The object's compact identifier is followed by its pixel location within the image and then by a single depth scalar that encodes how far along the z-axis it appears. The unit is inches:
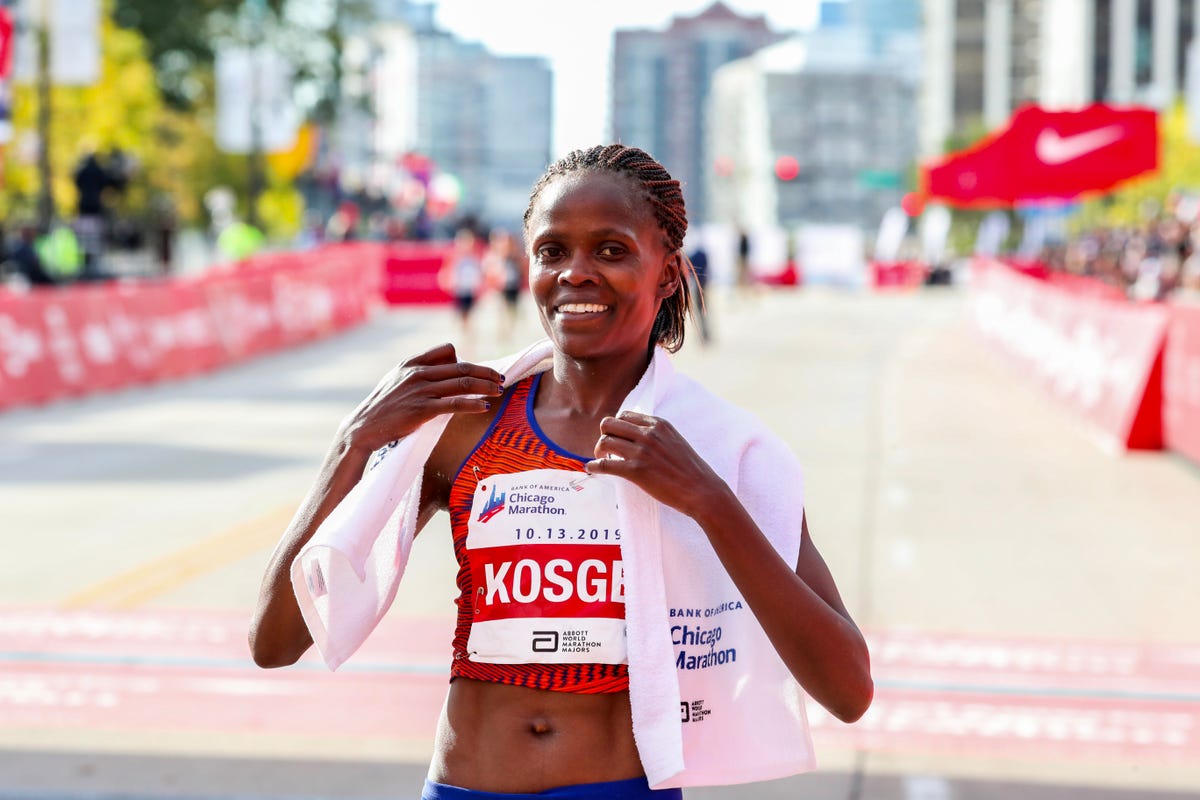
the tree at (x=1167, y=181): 3297.2
